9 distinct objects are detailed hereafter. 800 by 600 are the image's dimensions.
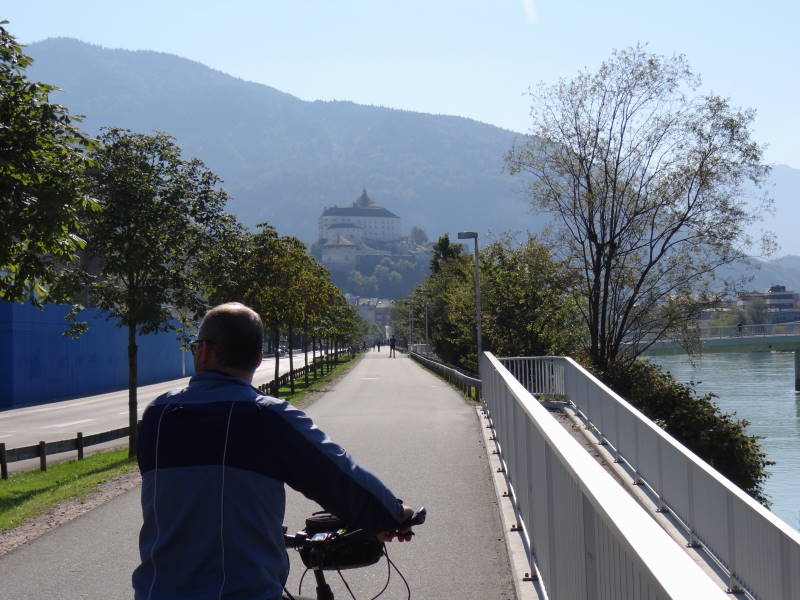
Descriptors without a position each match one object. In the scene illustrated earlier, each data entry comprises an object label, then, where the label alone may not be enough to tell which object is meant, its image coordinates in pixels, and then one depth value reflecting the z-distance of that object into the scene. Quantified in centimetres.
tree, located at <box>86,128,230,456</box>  1734
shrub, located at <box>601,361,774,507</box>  2419
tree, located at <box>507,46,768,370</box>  3581
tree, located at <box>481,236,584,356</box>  3281
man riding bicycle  292
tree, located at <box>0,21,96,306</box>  1044
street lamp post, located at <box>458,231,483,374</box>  3434
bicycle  327
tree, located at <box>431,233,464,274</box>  7738
